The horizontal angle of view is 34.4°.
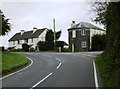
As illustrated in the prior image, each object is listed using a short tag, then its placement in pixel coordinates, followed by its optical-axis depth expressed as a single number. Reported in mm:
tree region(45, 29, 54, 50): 62238
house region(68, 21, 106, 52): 52694
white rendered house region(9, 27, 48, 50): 72250
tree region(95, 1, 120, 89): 11371
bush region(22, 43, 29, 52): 65125
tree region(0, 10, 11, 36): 33438
